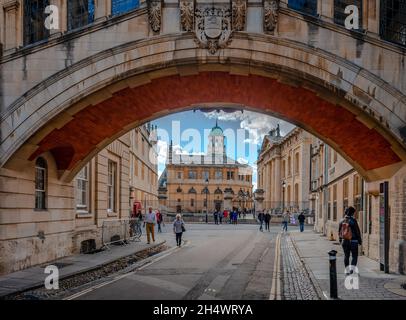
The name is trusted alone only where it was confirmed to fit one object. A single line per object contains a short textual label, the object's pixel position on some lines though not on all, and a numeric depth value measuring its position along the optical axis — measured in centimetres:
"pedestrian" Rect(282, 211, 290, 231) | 3976
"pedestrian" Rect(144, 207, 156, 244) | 2528
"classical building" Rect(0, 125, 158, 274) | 1395
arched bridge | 1323
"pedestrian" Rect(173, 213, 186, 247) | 2392
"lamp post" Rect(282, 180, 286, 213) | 6810
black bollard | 1050
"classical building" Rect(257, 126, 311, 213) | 6259
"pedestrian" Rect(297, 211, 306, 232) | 3749
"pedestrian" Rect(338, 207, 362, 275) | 1310
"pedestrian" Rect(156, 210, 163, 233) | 3782
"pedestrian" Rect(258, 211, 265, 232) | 4116
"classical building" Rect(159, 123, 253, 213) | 10994
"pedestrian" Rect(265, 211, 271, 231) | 4084
